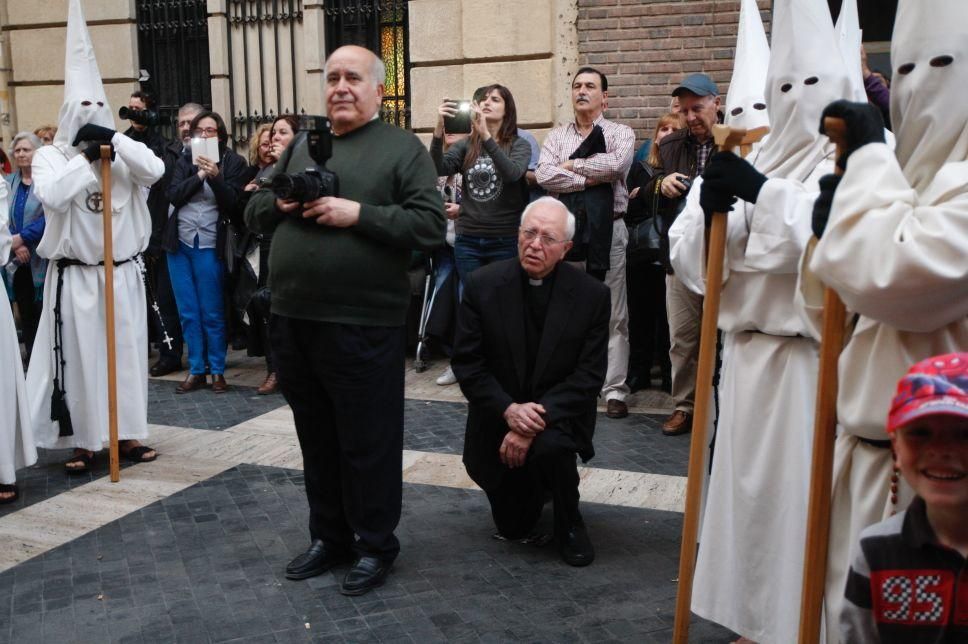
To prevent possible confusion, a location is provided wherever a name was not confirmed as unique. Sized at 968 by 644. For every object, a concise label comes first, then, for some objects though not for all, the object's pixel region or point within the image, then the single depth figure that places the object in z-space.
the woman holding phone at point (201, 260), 8.13
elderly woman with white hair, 8.06
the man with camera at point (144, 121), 6.23
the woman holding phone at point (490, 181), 7.54
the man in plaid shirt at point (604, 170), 7.23
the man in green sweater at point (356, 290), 4.17
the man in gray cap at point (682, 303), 6.51
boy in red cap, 2.06
